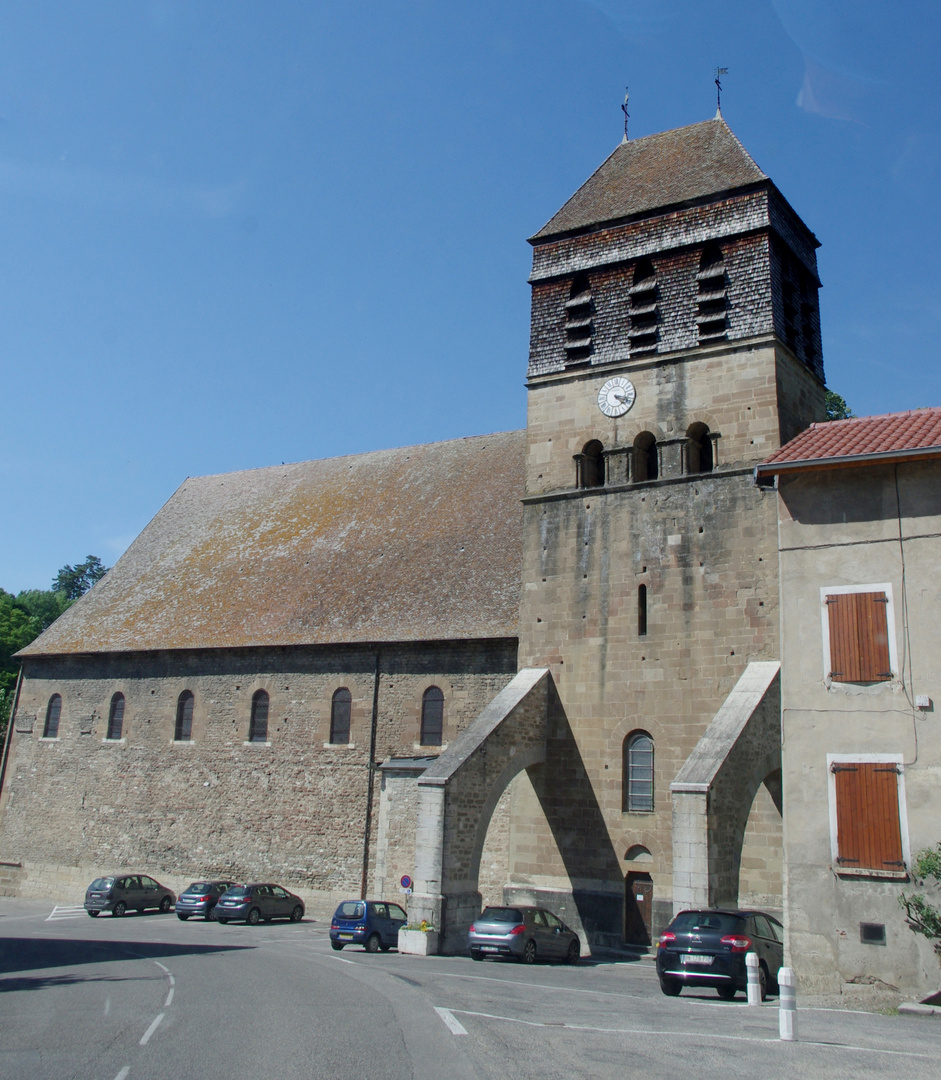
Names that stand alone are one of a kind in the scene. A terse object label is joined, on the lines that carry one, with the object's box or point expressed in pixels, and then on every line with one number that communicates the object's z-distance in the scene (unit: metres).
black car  12.51
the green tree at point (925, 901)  12.34
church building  18.62
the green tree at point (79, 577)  78.25
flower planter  17.00
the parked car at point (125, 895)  24.42
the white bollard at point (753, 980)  11.01
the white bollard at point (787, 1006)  8.89
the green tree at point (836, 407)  32.75
